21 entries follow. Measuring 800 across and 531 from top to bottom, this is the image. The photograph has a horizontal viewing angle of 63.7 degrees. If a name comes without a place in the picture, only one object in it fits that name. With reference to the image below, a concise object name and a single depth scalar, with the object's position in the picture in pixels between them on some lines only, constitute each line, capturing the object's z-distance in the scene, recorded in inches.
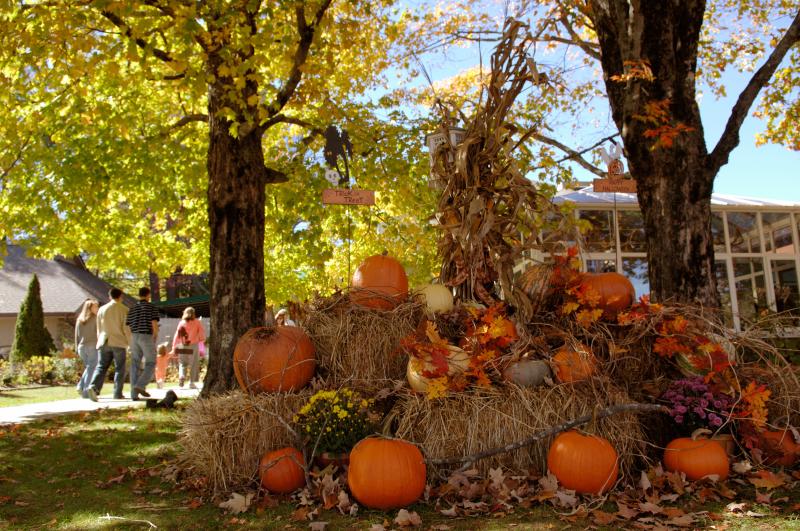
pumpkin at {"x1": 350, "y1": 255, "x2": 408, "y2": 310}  190.9
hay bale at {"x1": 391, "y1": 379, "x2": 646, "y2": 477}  150.9
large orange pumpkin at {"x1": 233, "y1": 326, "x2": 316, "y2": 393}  174.1
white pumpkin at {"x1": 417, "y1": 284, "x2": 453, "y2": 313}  184.1
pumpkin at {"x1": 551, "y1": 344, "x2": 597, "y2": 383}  157.2
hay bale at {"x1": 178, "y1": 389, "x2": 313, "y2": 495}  159.9
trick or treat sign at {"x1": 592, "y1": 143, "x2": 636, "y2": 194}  296.6
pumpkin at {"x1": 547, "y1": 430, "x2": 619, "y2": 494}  140.9
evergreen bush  692.7
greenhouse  566.3
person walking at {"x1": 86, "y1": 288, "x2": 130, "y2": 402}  378.9
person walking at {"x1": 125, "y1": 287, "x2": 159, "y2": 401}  378.3
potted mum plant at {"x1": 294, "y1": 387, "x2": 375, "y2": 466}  155.6
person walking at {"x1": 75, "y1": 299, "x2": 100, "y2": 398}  431.2
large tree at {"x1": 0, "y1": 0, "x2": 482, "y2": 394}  269.7
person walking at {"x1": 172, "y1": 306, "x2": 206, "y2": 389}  501.0
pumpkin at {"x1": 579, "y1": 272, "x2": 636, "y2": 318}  181.2
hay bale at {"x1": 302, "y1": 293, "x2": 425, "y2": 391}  178.2
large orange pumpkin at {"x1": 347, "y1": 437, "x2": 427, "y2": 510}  138.4
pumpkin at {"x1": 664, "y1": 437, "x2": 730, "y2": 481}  148.9
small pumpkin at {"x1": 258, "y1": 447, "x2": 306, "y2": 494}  154.6
